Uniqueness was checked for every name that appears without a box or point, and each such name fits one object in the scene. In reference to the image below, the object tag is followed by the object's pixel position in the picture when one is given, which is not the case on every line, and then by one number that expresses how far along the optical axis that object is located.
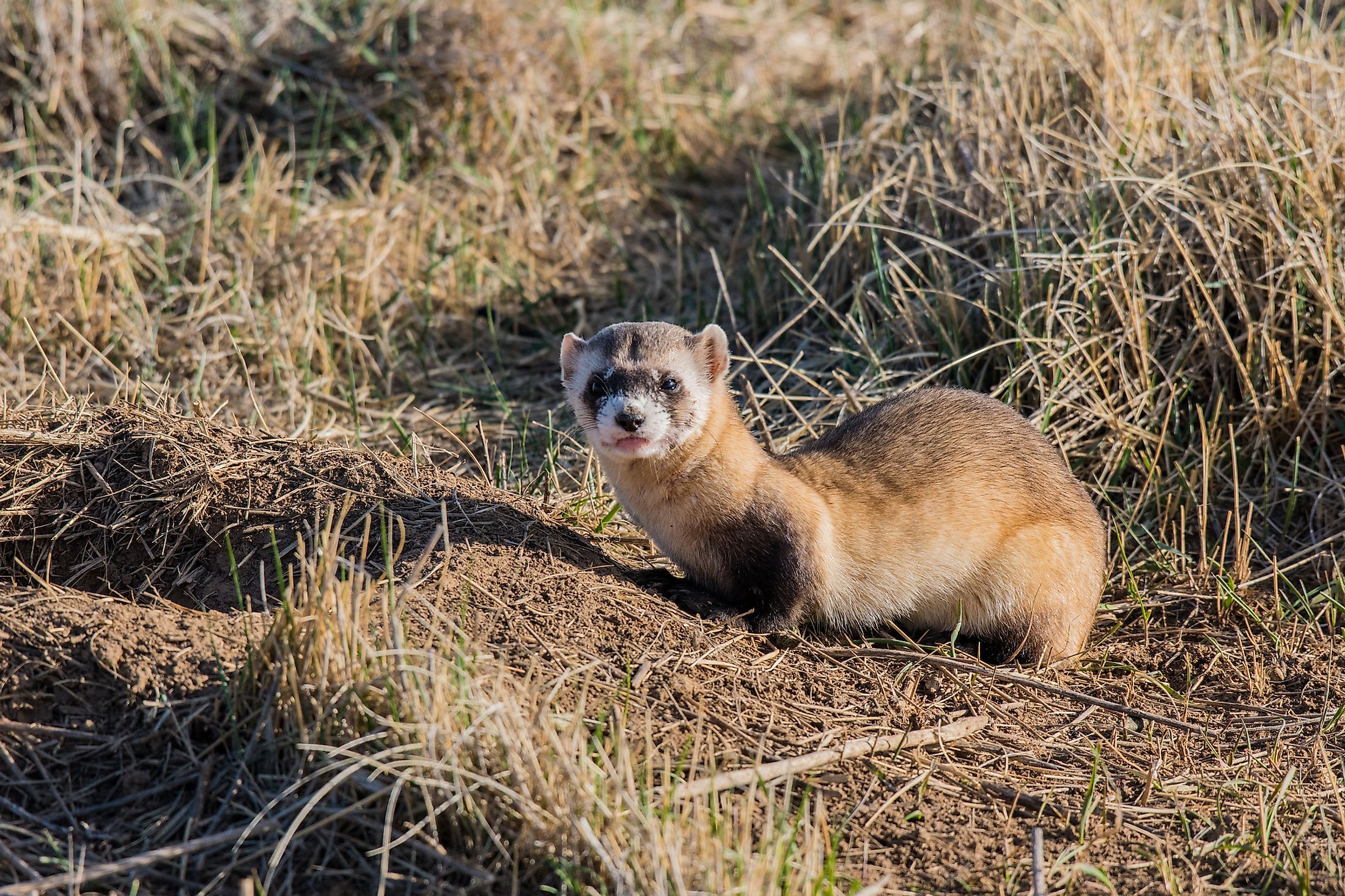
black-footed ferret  8.62
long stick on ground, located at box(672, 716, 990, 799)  6.34
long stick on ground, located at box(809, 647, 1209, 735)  8.23
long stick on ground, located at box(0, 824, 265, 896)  5.48
